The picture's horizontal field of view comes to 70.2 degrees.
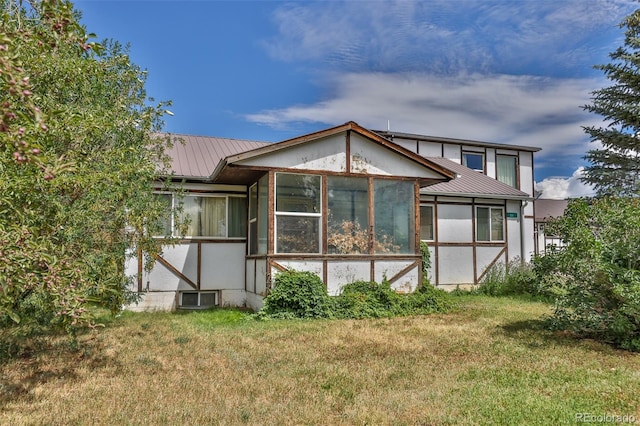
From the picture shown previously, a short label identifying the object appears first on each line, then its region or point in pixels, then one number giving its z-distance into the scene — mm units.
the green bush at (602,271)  6242
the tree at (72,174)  3123
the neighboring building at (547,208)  34188
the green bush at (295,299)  8758
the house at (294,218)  9453
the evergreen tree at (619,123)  14352
